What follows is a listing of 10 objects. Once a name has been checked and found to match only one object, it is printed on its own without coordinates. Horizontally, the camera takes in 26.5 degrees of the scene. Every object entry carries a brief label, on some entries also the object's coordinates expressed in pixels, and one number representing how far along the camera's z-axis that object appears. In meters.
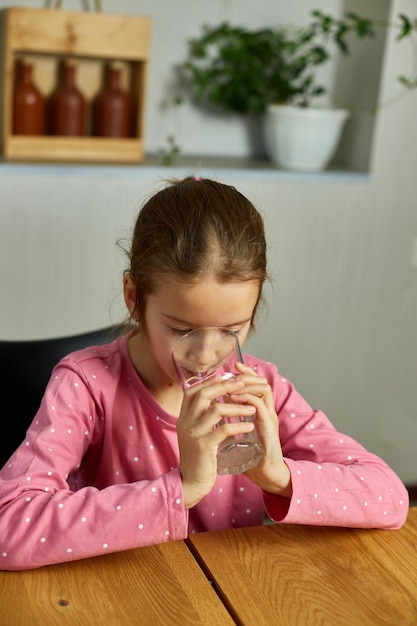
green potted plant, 2.69
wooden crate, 2.35
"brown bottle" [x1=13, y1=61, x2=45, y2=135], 2.44
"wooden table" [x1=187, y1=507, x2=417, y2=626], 1.04
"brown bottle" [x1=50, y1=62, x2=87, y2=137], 2.48
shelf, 2.34
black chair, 1.50
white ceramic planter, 2.67
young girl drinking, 1.11
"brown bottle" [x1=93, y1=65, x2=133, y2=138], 2.53
